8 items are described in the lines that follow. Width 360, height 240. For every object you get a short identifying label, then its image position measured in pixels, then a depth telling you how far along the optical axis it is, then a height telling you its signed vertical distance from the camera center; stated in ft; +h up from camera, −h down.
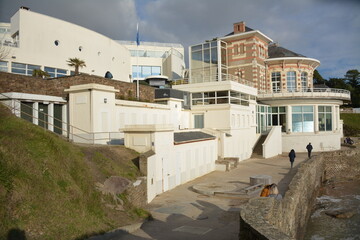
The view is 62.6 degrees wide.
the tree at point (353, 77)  281.82 +42.16
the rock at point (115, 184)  38.78 -8.27
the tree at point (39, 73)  79.36 +13.73
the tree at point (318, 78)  301.51 +44.55
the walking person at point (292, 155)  82.86 -9.46
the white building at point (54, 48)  91.86 +27.85
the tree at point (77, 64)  80.69 +16.52
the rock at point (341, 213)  64.90 -20.61
